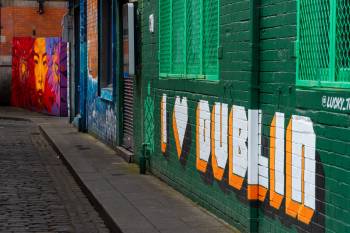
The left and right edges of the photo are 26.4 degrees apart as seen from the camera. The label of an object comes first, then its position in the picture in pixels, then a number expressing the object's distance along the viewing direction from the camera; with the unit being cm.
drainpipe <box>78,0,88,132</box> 1902
